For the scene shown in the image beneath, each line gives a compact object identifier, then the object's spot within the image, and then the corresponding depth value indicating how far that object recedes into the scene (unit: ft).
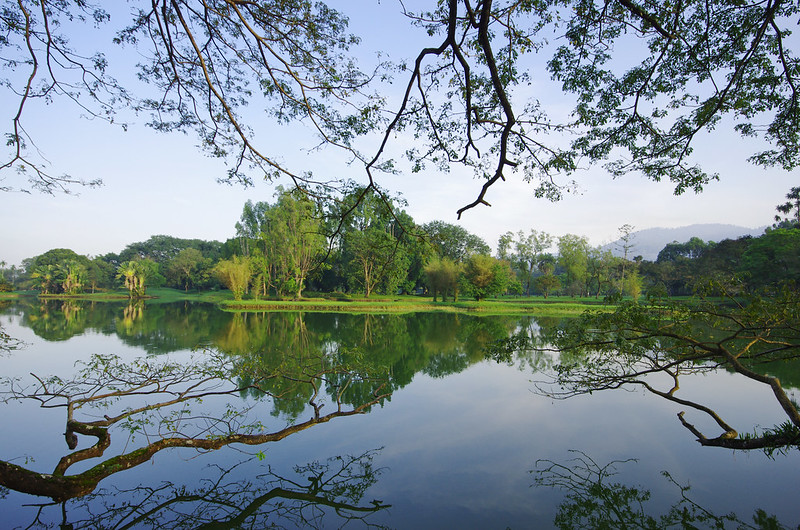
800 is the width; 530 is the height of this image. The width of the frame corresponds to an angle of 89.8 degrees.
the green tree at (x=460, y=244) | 156.56
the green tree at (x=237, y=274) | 107.76
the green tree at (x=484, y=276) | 113.80
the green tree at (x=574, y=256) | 142.00
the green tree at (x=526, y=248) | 150.82
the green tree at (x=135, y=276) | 140.72
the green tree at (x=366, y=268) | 117.63
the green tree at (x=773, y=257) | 83.71
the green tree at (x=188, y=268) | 169.89
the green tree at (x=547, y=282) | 131.75
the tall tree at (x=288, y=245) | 112.47
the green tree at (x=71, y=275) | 150.00
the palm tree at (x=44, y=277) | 146.92
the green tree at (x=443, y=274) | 121.08
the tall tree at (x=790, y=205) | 91.00
